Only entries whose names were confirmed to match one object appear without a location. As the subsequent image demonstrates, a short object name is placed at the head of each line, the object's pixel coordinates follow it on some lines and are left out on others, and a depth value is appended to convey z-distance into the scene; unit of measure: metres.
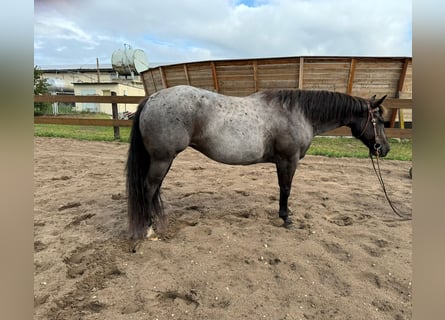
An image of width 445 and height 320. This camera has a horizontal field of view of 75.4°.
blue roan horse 2.71
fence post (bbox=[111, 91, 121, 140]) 8.06
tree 10.24
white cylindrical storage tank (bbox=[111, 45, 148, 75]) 17.59
